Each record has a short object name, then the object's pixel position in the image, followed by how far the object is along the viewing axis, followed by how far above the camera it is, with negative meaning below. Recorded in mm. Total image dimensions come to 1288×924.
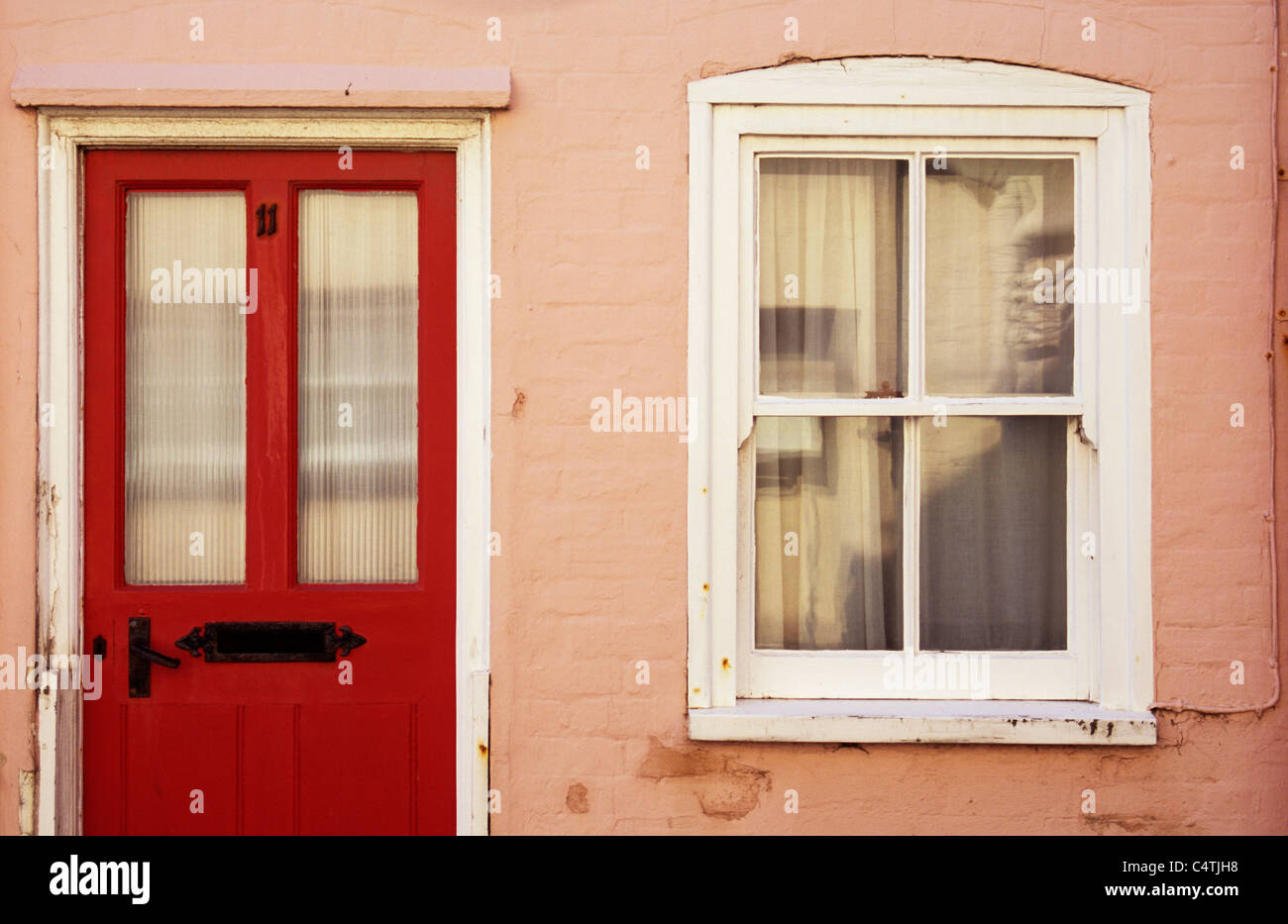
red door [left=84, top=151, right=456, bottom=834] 3100 -100
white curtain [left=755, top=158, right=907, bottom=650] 3174 +206
